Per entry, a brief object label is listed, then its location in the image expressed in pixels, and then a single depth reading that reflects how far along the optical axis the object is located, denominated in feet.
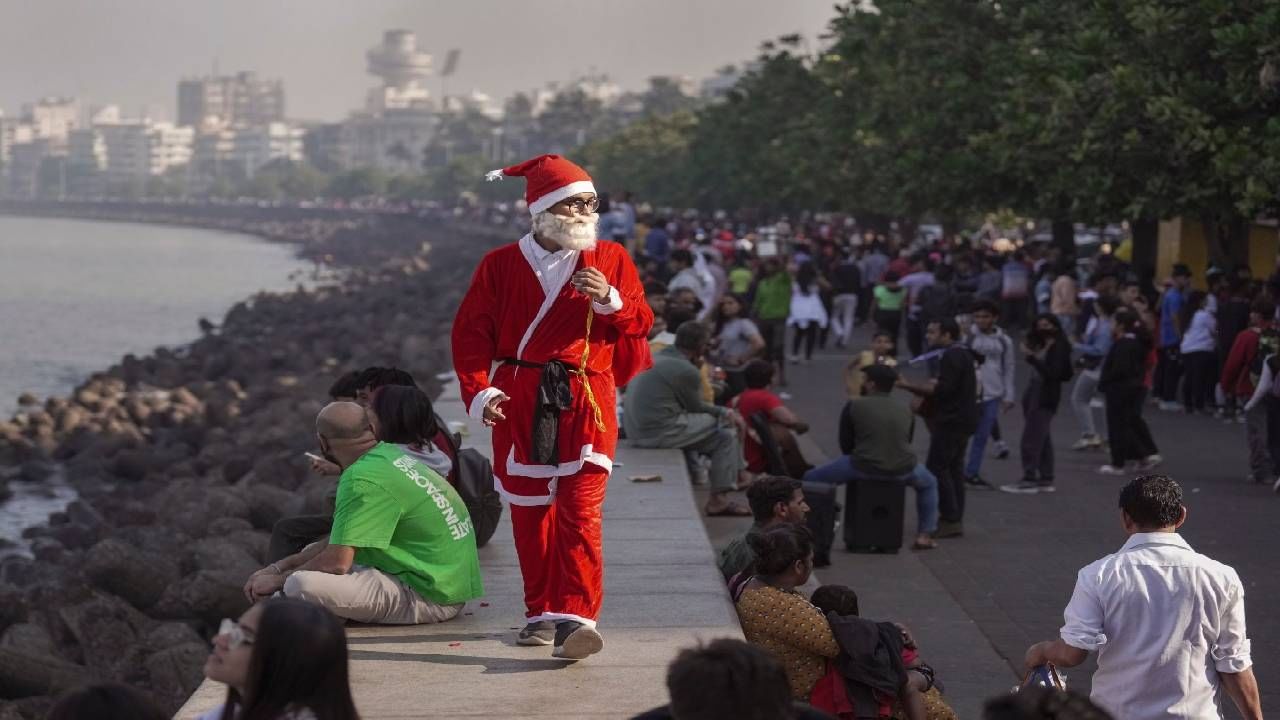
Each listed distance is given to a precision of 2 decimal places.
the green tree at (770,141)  151.12
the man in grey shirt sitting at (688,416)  43.86
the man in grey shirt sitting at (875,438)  39.99
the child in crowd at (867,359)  49.93
